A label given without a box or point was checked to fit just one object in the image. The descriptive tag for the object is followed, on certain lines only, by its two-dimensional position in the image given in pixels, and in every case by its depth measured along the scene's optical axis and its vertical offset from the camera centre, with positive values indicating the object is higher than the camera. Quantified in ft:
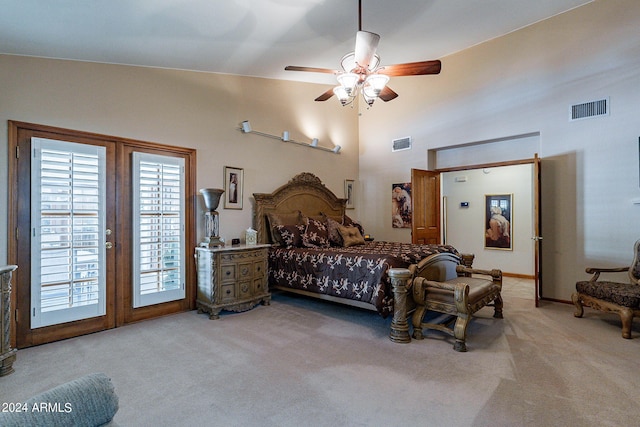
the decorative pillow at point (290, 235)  16.06 -1.04
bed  11.41 -1.67
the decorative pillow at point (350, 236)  16.92 -1.15
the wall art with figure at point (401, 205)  21.21 +0.67
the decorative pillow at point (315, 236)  16.17 -1.09
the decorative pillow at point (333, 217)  19.34 -0.14
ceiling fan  9.96 +4.76
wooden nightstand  13.10 -2.75
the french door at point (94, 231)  10.13 -0.58
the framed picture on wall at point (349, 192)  22.76 +1.66
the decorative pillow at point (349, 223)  19.43 -0.54
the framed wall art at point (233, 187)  15.67 +1.44
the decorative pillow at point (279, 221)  16.81 -0.33
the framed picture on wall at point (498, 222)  23.03 -0.53
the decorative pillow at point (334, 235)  17.12 -1.10
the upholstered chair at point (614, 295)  10.94 -3.02
